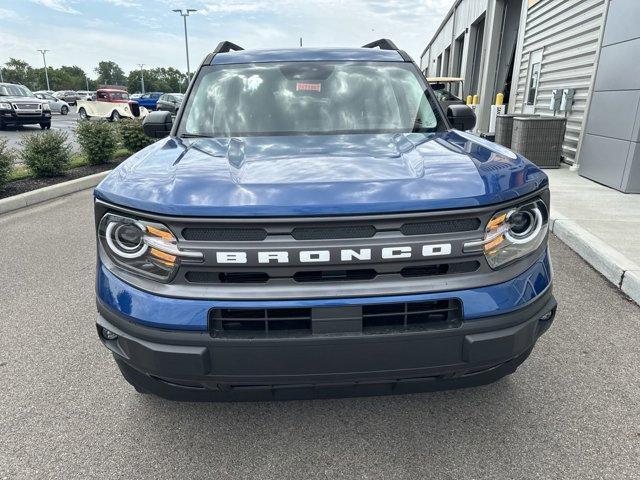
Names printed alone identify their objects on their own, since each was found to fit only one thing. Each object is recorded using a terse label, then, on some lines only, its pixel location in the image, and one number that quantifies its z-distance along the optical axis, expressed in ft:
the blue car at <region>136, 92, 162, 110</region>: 112.88
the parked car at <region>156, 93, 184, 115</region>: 101.86
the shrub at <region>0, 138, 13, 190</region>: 23.82
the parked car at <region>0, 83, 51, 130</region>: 63.77
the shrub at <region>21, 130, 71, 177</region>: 27.84
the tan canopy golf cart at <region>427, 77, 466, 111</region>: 50.12
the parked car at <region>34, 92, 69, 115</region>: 116.06
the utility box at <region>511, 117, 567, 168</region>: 29.25
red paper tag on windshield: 10.32
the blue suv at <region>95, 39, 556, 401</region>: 5.70
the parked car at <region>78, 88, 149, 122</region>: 83.56
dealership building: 22.41
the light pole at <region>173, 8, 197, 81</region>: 130.52
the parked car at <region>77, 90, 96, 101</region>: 189.21
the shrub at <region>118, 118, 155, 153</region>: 38.09
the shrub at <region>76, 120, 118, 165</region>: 33.42
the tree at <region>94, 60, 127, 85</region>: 398.83
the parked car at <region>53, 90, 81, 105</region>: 182.29
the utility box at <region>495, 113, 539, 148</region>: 33.86
